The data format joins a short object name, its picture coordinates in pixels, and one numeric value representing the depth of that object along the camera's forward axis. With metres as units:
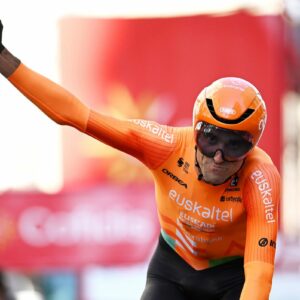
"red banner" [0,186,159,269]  20.92
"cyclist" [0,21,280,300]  11.44
